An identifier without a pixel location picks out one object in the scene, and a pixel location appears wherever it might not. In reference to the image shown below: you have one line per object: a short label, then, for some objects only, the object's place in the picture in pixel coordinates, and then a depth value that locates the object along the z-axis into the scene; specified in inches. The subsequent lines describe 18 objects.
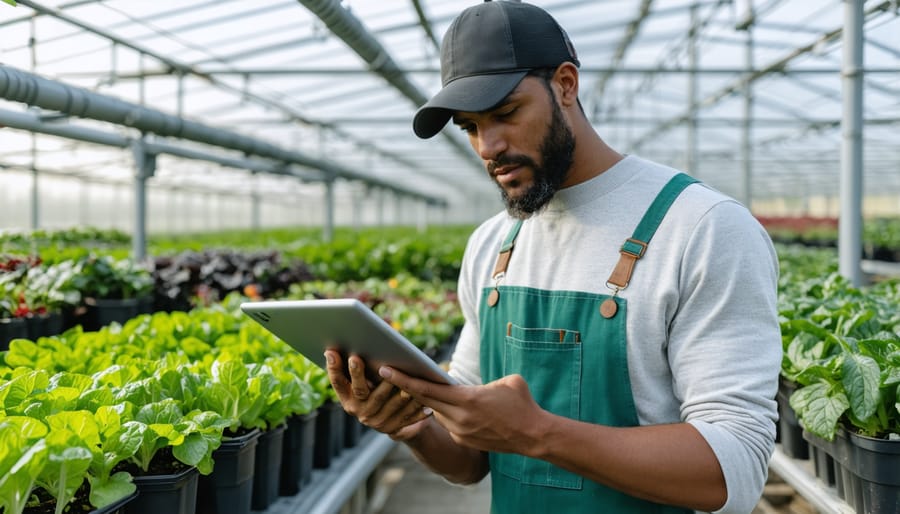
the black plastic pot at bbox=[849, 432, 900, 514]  72.6
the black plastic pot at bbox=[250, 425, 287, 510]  84.1
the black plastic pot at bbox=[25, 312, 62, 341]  127.0
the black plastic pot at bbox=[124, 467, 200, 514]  60.4
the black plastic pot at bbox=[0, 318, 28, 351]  118.0
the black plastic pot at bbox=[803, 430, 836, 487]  89.6
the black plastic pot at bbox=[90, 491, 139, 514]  53.4
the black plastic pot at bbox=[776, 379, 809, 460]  103.3
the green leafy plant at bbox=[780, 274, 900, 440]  74.2
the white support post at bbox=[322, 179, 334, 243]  420.2
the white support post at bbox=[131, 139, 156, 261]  227.0
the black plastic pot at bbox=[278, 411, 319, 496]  93.8
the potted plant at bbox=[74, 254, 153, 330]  160.7
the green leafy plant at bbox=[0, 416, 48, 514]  45.5
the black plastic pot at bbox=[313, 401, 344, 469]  107.5
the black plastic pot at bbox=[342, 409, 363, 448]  121.0
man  45.8
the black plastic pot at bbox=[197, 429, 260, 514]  73.2
